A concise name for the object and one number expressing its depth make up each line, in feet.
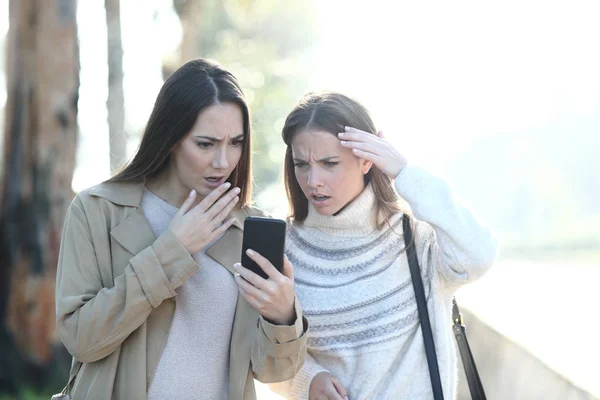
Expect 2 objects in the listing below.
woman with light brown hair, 11.62
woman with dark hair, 9.80
